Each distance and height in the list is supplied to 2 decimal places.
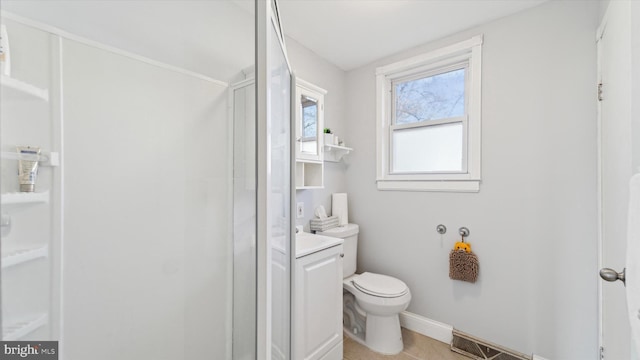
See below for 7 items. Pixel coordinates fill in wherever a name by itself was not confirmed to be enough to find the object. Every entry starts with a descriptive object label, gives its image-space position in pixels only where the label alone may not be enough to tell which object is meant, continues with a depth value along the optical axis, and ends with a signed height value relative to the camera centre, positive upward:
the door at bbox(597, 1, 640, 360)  0.84 +0.10
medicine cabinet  1.61 +0.34
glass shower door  0.61 -0.02
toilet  1.60 -0.91
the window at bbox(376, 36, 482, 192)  1.72 +0.51
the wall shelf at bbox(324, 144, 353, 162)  2.06 +0.27
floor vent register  1.53 -1.16
